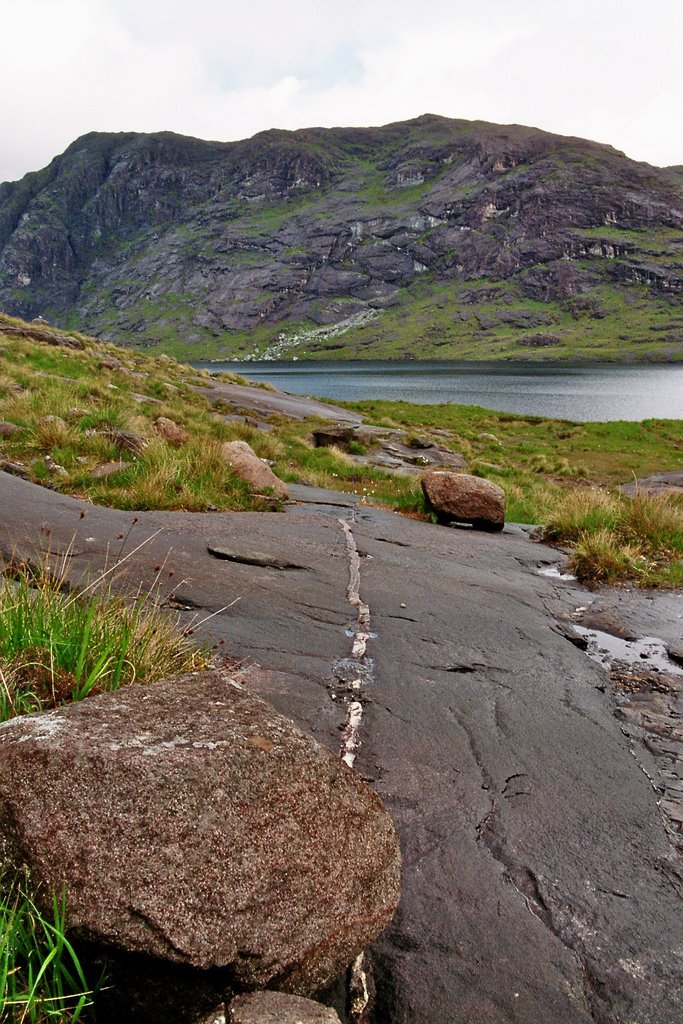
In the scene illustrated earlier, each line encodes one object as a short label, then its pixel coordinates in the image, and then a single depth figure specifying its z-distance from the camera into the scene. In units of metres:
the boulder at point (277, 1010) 2.14
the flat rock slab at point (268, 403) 36.75
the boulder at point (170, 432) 17.29
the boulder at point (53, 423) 13.61
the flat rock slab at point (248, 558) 8.42
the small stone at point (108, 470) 11.74
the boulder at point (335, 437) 27.05
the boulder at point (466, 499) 13.26
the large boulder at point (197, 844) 2.25
